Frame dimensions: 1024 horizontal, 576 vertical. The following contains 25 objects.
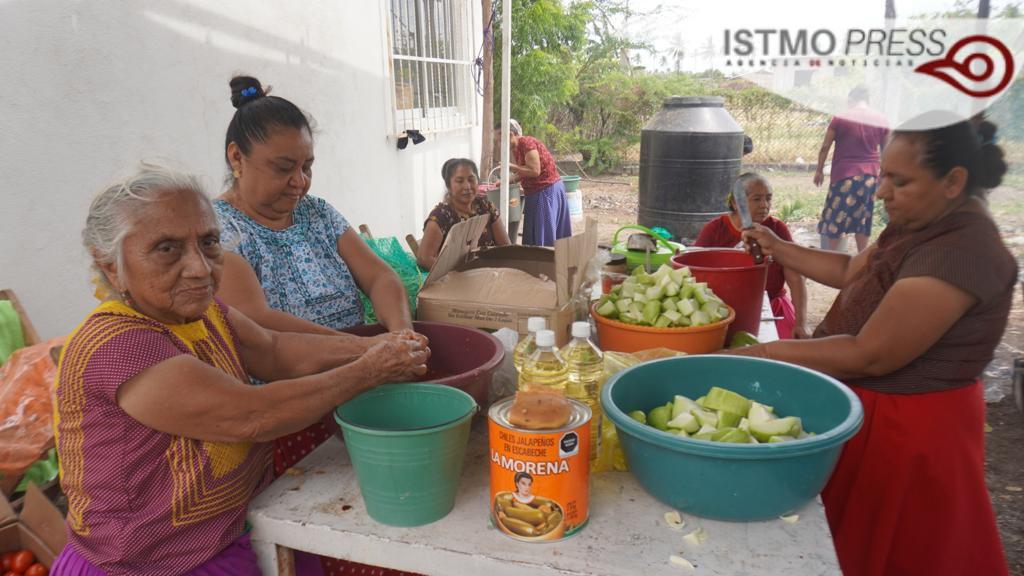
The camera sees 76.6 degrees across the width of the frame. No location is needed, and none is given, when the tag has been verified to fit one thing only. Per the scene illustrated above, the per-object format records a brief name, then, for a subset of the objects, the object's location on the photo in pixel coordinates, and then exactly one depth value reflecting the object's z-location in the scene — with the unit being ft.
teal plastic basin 3.84
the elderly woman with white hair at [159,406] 3.90
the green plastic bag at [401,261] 12.12
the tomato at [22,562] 7.39
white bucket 31.53
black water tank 24.07
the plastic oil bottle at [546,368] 4.44
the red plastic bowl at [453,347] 5.93
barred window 22.09
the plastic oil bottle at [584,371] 4.68
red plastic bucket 7.57
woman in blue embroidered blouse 6.37
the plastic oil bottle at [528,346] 4.66
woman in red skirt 5.69
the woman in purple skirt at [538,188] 23.40
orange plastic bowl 6.28
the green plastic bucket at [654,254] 8.80
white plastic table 3.79
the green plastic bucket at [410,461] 3.87
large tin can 3.64
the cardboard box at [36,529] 7.47
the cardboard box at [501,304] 6.73
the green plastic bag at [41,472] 8.22
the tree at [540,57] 39.47
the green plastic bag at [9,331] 8.34
